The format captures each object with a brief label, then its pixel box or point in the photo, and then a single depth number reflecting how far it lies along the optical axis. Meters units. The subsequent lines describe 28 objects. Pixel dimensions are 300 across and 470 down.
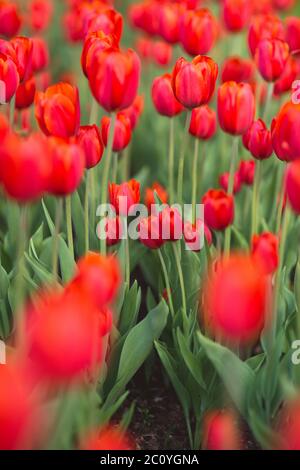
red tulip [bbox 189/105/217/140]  1.95
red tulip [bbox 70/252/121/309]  1.46
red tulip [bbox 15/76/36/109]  1.96
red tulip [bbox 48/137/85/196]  1.52
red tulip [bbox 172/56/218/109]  1.77
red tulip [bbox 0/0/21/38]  2.03
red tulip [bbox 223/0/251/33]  2.23
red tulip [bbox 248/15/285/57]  1.98
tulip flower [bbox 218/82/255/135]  1.77
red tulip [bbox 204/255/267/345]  1.42
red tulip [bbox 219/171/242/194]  2.04
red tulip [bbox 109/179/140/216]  1.79
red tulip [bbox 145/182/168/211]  1.95
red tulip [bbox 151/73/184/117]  1.96
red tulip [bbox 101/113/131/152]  1.87
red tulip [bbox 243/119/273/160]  1.82
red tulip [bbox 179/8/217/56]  1.93
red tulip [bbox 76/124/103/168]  1.74
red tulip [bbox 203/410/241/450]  1.48
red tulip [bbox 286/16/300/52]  2.14
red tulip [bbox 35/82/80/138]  1.67
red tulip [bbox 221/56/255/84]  2.10
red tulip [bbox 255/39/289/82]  1.86
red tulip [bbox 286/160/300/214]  1.53
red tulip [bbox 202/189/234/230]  1.76
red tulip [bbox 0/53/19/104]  1.75
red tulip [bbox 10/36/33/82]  1.83
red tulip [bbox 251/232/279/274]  1.65
